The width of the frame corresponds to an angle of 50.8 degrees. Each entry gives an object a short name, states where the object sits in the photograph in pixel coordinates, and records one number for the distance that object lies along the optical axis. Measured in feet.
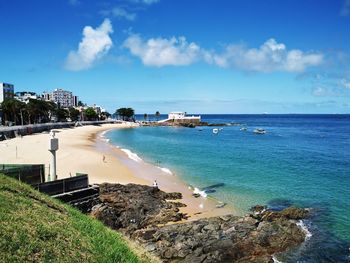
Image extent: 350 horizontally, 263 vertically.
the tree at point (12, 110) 345.66
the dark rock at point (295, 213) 83.25
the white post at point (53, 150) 73.41
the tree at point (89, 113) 635.66
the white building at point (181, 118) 623.77
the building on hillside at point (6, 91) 526.57
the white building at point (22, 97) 606.26
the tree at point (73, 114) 578.66
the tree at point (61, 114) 517.72
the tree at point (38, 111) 383.20
